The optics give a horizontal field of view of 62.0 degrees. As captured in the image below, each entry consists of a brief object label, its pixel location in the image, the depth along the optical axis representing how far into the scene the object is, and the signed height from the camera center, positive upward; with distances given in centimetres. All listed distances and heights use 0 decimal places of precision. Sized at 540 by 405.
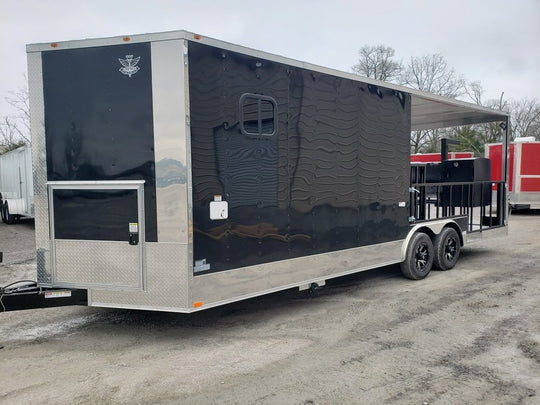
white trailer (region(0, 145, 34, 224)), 1316 -25
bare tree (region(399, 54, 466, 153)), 3816 +794
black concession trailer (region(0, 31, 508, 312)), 404 +5
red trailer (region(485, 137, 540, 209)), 1582 -5
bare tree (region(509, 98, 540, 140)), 3775 +434
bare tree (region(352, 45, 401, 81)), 3478 +848
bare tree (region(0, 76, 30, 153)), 2775 +241
